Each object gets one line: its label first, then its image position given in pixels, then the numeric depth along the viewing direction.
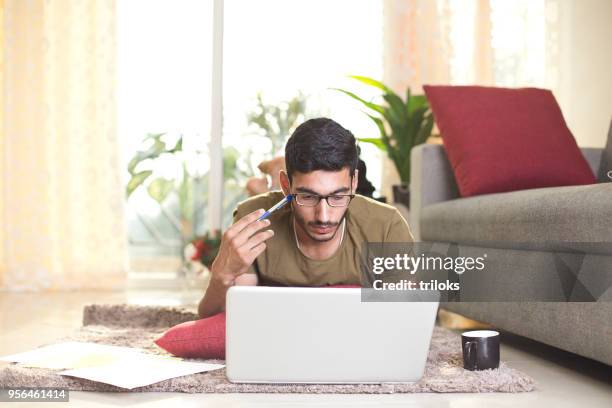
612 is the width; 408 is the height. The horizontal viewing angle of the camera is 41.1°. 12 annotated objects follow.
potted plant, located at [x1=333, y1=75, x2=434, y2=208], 3.88
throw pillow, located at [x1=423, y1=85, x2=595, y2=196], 2.90
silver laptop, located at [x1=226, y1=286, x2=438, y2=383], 1.60
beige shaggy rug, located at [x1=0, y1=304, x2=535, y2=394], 1.71
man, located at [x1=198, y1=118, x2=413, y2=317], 1.85
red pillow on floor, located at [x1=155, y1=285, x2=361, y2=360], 2.03
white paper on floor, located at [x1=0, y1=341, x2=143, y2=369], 1.88
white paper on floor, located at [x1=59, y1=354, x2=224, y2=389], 1.70
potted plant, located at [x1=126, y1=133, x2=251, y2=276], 4.71
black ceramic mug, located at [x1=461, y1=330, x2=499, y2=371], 1.94
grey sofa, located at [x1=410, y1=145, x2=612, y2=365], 1.88
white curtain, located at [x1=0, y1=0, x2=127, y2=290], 4.52
